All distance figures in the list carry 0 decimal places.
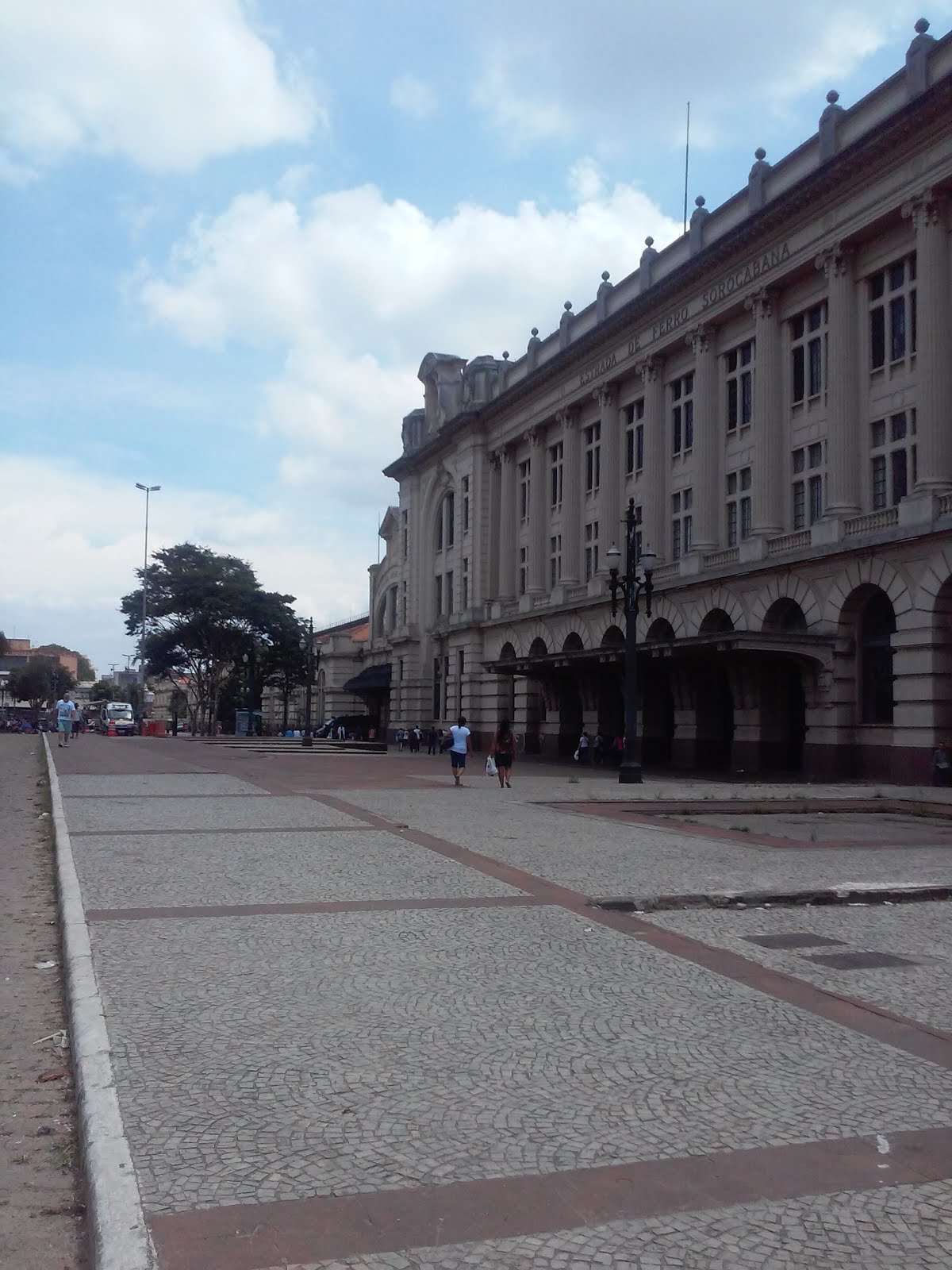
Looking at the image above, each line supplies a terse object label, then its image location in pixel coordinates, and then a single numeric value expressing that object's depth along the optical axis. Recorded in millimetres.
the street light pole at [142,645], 73312
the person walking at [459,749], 26984
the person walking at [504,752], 27250
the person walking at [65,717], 44844
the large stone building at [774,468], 31656
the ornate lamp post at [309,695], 61841
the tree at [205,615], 71438
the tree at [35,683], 133125
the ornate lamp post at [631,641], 29234
